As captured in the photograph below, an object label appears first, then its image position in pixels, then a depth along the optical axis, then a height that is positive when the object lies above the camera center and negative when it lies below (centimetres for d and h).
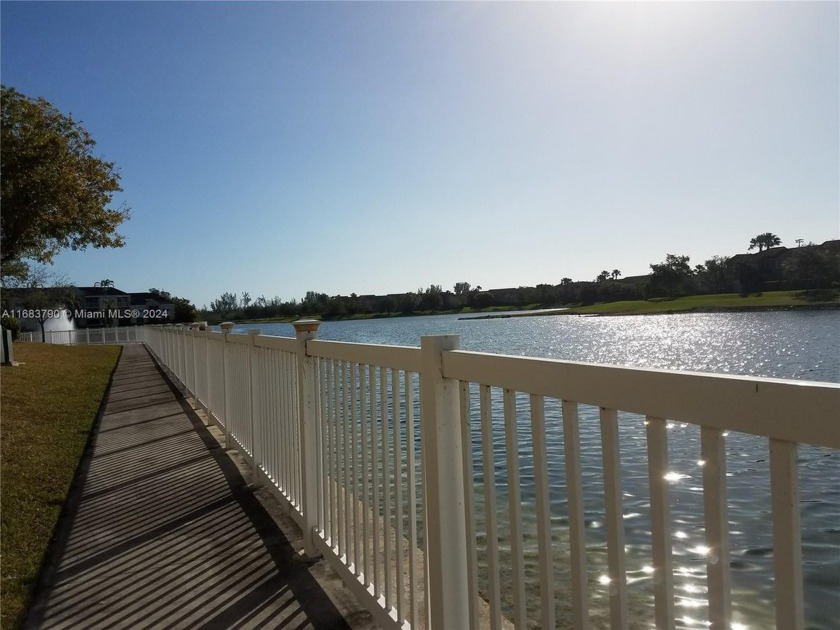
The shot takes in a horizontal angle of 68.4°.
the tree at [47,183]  1338 +329
